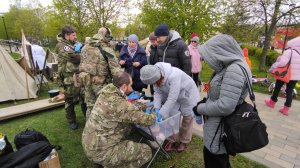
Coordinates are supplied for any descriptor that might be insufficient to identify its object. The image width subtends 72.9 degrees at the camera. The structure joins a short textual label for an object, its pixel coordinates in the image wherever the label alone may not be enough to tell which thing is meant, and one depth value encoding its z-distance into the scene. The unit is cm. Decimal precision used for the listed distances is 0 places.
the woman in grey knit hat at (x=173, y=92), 250
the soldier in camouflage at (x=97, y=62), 328
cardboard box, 258
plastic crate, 260
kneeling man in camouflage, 231
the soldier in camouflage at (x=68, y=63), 387
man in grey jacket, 171
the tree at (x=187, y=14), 1161
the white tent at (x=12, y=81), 568
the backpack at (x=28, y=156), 238
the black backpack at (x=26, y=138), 280
